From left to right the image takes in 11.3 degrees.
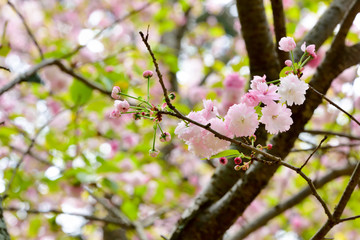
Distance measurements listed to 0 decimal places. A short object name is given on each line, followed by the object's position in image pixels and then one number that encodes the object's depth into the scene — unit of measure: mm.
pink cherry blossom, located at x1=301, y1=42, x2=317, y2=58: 2435
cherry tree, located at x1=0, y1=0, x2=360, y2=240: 2435
